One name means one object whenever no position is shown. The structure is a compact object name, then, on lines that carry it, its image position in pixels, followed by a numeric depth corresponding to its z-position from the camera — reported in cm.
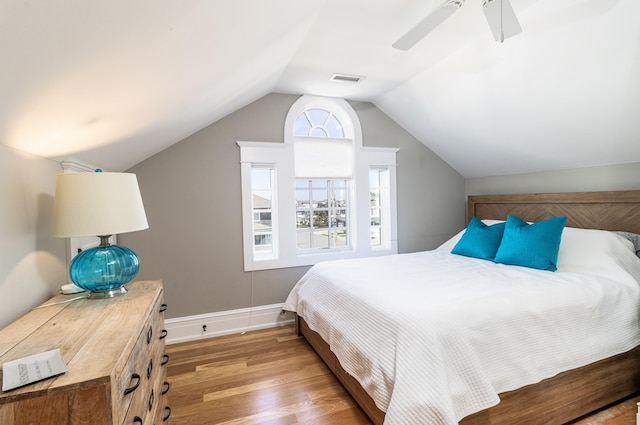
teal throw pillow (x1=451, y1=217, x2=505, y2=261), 292
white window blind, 341
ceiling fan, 155
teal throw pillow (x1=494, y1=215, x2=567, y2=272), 246
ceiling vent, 291
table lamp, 131
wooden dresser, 75
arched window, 327
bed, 143
